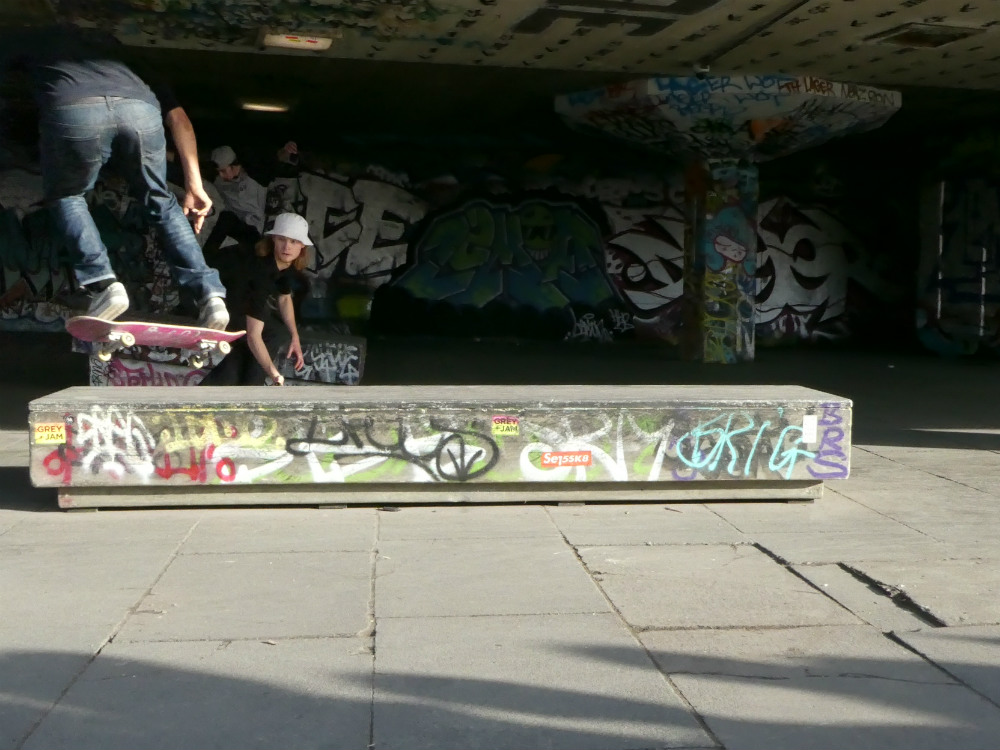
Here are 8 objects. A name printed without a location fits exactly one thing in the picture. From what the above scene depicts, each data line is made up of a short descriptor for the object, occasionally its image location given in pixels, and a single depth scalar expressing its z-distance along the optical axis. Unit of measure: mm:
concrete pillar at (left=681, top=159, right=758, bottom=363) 15859
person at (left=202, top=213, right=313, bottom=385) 7566
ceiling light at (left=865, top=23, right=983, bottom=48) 11508
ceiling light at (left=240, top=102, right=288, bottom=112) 16516
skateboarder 5508
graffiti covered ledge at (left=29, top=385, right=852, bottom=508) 5926
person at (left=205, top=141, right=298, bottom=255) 18500
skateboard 5812
